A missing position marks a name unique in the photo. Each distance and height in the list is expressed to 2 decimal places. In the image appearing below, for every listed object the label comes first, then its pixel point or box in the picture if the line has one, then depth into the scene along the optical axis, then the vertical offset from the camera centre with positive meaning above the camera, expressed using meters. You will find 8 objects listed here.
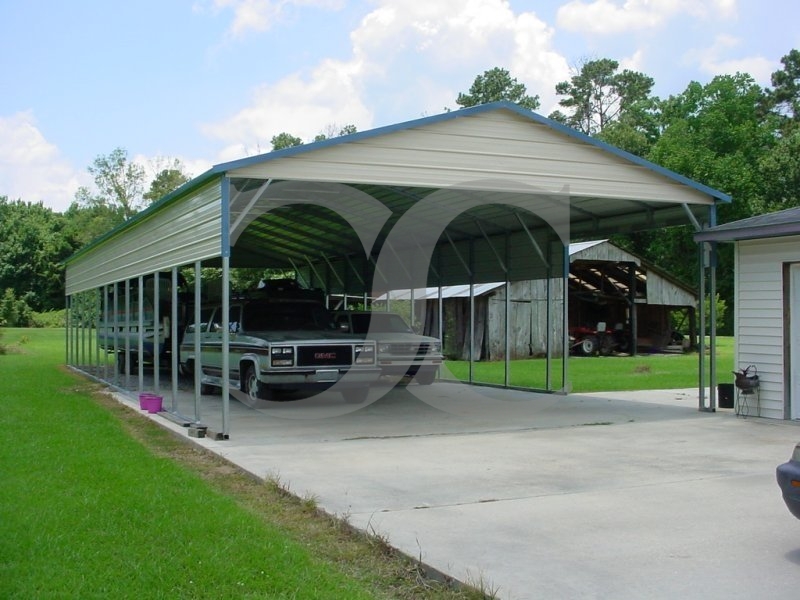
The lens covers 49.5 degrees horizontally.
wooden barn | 29.50 +0.36
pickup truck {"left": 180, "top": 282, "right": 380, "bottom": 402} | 13.43 -0.51
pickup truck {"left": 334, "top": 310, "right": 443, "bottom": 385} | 15.66 -0.49
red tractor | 31.86 -0.85
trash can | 13.92 -1.27
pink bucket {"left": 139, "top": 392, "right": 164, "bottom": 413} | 13.77 -1.36
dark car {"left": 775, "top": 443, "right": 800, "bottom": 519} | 5.40 -1.04
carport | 11.16 +1.87
